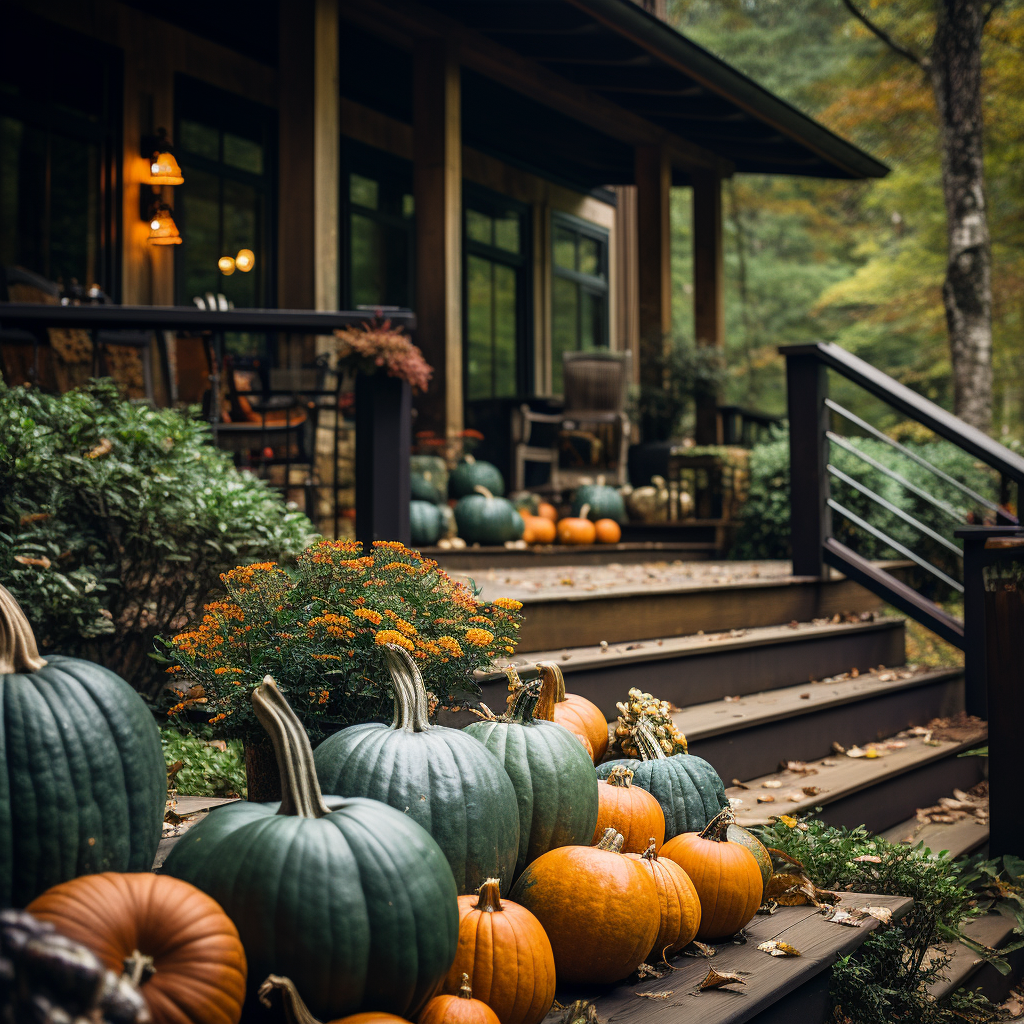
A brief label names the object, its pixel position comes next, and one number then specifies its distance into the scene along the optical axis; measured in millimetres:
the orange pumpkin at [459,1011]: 1543
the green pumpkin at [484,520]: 6621
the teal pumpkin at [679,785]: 2385
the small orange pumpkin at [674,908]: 1979
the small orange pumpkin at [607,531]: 7406
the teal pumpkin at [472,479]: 7145
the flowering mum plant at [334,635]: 2240
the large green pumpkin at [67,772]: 1428
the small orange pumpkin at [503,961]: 1646
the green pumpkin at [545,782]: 2072
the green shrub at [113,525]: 2889
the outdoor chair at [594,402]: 8352
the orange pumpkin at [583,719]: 2631
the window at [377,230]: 9406
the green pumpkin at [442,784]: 1784
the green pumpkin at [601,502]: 7715
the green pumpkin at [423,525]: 6184
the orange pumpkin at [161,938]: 1246
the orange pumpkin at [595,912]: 1841
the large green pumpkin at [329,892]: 1408
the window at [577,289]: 12242
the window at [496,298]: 10885
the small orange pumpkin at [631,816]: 2234
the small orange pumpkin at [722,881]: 2100
